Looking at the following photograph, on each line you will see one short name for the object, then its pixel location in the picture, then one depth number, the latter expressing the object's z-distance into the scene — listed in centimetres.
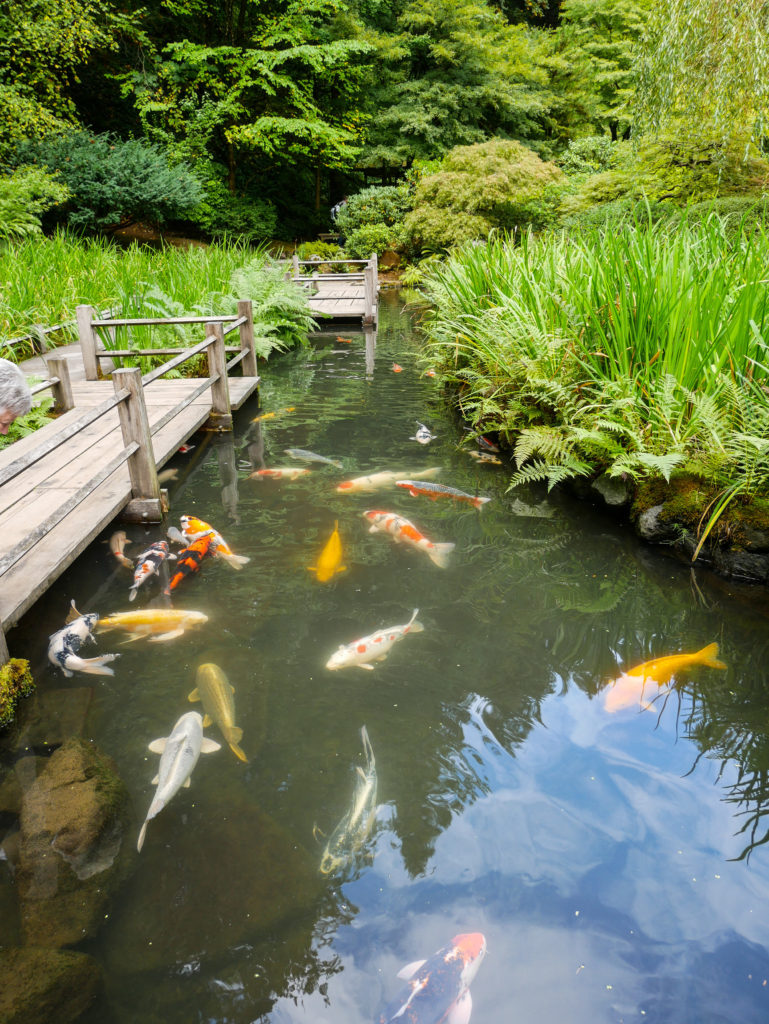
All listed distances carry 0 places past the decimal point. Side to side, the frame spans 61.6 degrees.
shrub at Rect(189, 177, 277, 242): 2036
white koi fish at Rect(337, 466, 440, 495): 560
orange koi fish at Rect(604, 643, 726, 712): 322
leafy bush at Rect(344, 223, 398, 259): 2033
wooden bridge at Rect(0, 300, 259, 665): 352
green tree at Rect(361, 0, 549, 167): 2150
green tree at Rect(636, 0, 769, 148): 812
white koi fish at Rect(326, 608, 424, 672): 339
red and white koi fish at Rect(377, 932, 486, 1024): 189
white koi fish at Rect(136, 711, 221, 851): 257
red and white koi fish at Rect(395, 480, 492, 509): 552
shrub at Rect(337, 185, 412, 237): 2102
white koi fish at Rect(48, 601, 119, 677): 333
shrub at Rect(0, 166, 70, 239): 1119
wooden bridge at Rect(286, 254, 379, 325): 1383
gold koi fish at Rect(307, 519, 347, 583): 425
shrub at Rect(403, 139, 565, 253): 1738
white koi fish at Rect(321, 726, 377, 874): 240
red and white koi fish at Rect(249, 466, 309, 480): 591
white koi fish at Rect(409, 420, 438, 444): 692
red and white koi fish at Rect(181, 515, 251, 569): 441
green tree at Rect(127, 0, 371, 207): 1927
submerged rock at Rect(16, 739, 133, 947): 216
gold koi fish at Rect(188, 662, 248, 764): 291
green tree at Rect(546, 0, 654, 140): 2306
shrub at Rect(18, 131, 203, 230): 1515
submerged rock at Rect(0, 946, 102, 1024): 188
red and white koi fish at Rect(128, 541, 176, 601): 409
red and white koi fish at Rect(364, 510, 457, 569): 453
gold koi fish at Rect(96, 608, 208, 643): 361
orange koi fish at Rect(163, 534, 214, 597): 411
